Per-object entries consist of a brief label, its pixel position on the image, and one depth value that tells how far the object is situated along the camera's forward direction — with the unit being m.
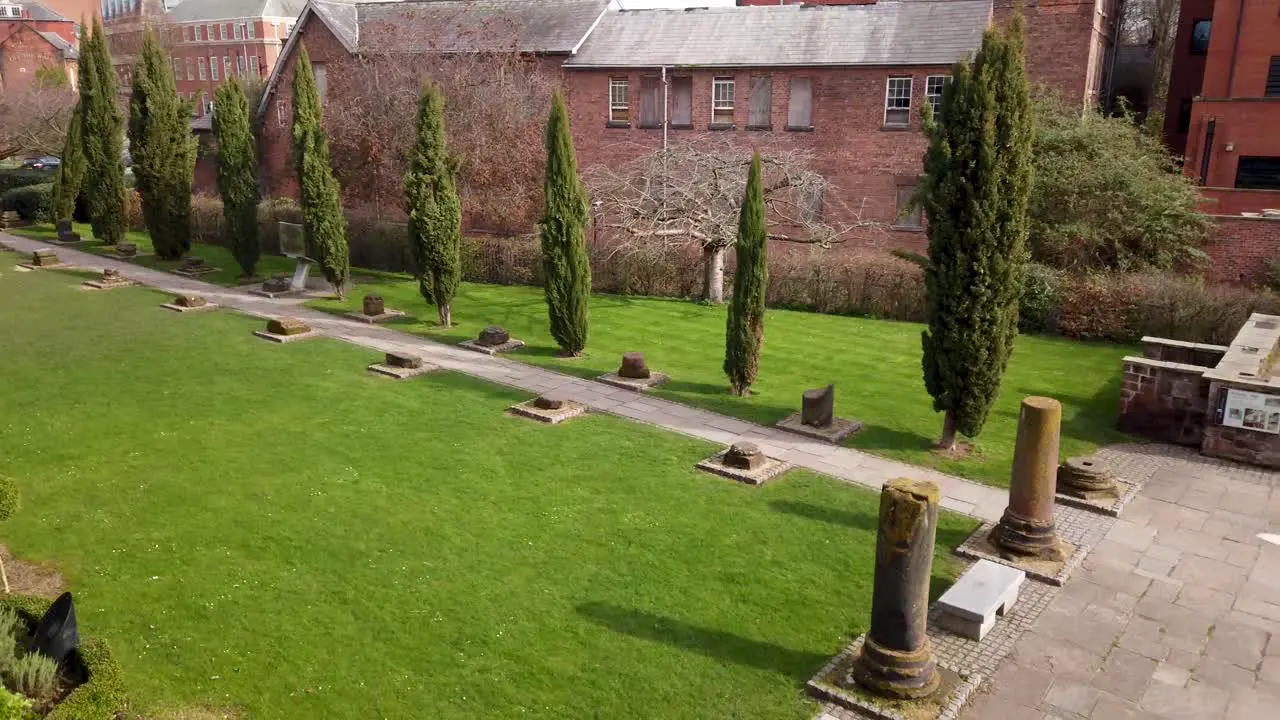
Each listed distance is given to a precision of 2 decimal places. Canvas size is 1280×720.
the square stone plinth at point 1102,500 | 11.43
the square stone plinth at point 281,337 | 19.47
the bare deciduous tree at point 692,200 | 23.08
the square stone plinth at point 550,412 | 14.58
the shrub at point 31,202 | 36.06
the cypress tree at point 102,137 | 28.52
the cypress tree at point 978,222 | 11.87
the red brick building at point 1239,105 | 28.97
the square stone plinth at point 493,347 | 19.05
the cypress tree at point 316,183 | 22.89
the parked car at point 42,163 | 47.43
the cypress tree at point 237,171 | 25.39
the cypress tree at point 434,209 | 20.44
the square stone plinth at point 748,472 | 12.19
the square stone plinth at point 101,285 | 24.66
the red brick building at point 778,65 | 28.56
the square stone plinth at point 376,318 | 21.69
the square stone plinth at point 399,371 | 16.97
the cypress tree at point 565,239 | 18.22
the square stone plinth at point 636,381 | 16.49
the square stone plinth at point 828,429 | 13.94
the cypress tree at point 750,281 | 15.36
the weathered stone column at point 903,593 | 7.53
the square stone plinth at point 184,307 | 22.12
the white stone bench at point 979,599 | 8.54
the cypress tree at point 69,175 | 32.28
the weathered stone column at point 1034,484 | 9.85
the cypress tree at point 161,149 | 27.31
